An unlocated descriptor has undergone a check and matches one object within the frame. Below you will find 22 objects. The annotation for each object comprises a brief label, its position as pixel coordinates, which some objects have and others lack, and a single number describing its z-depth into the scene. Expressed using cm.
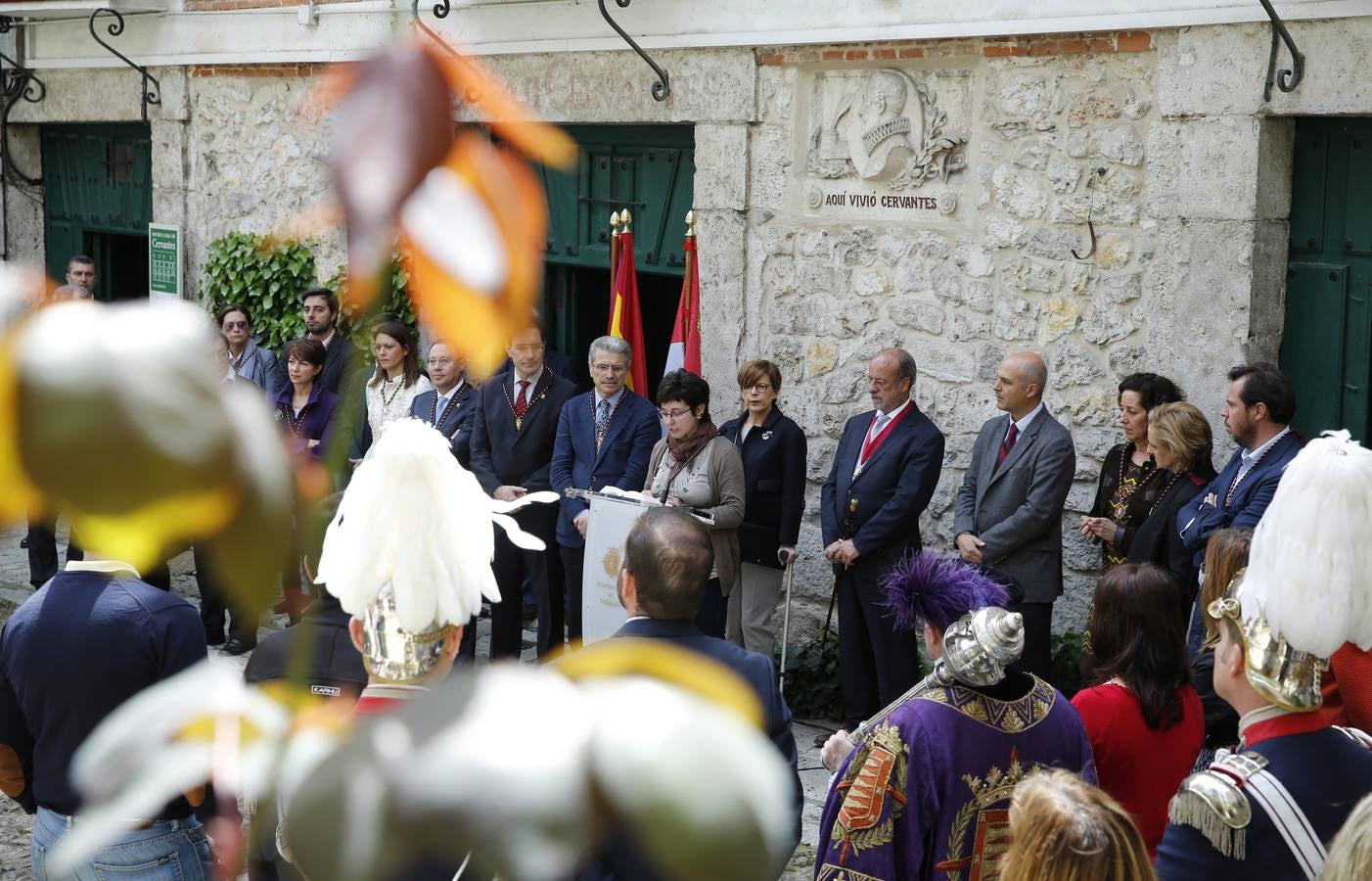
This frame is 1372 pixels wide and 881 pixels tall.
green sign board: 1192
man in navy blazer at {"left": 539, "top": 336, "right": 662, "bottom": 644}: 825
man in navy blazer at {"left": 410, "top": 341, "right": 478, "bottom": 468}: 864
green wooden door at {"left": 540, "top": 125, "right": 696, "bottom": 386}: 951
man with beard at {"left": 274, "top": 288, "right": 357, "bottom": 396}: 922
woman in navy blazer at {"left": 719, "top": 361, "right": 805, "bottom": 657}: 796
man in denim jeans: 365
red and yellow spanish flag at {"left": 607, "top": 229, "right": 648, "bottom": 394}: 878
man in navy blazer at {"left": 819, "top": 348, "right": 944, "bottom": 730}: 744
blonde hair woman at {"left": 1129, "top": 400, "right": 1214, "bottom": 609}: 662
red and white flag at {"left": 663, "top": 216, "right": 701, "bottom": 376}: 862
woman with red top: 410
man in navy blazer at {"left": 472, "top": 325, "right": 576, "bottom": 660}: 850
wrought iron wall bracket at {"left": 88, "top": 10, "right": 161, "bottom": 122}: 1202
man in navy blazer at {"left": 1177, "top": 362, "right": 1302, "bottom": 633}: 630
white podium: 775
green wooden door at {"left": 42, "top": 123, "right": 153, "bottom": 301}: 1291
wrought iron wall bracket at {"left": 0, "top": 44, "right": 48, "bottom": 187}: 1330
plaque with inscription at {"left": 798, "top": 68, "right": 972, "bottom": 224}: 808
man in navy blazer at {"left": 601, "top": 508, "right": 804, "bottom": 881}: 365
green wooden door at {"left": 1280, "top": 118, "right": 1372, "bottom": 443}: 706
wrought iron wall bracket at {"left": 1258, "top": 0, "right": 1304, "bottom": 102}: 678
